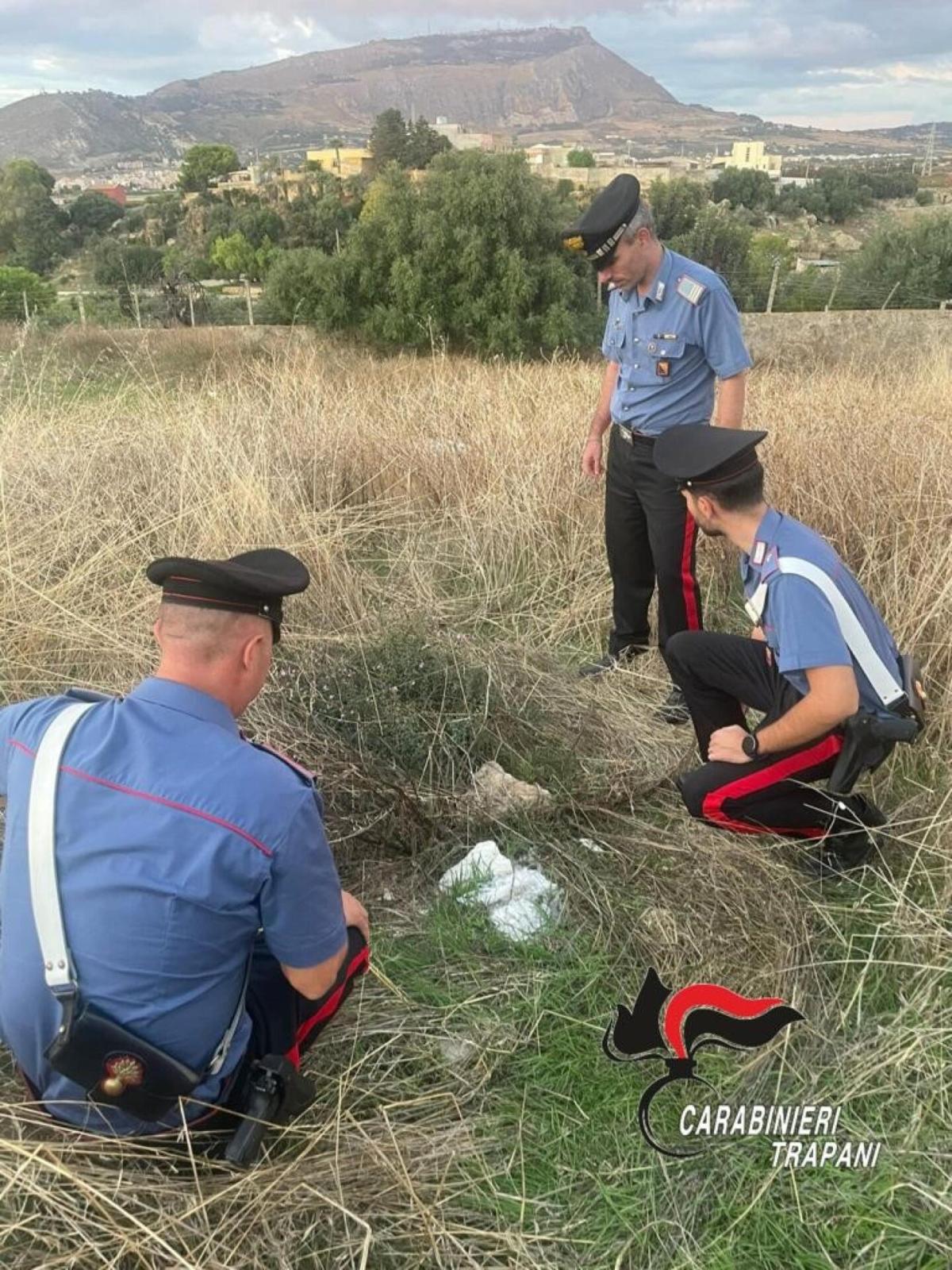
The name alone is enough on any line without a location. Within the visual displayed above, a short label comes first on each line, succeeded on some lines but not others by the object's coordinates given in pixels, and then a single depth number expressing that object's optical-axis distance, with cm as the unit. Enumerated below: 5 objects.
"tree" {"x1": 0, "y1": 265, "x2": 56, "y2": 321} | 2295
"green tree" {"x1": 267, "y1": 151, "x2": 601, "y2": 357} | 1628
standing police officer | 311
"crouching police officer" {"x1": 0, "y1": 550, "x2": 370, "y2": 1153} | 128
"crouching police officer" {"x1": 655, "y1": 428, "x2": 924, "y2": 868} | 213
